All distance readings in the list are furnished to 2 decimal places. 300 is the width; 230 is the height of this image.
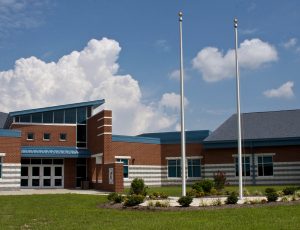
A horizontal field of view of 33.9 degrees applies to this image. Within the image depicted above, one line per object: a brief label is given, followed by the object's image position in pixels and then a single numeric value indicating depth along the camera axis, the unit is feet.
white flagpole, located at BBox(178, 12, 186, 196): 76.74
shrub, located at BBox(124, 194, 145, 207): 67.15
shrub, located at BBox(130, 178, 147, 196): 95.55
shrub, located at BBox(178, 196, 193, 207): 64.13
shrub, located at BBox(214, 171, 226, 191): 106.63
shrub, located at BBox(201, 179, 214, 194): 92.68
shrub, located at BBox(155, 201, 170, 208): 65.31
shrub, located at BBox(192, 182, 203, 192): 90.74
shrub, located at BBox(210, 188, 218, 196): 91.42
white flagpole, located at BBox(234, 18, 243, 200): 77.33
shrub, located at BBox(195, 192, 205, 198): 87.45
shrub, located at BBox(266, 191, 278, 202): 68.18
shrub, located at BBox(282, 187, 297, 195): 83.71
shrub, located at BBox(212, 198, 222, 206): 66.38
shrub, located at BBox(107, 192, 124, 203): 73.57
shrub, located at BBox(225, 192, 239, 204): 66.49
